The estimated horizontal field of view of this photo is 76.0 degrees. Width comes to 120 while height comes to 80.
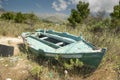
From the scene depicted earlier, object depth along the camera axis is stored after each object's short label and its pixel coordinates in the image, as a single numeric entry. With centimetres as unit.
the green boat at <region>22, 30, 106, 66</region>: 184
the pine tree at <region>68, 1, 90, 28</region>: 978
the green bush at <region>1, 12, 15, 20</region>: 1775
